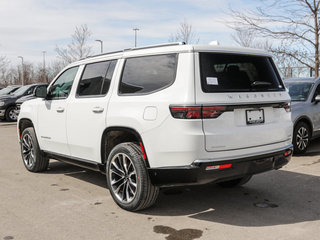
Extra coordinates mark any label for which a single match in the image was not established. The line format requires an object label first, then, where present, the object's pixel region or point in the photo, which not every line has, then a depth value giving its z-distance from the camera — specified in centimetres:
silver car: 753
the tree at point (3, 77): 5002
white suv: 357
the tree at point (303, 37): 1292
